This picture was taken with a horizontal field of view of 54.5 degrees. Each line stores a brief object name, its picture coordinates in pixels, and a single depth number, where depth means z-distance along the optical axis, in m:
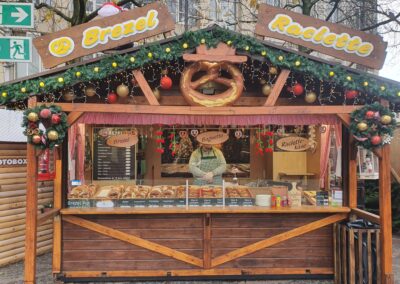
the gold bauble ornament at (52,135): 5.04
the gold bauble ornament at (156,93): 6.04
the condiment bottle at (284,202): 6.58
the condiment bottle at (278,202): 6.52
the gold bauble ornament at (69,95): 5.82
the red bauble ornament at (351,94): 5.62
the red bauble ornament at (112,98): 5.88
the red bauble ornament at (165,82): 5.67
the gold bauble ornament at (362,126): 5.22
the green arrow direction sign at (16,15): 5.85
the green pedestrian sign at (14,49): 5.75
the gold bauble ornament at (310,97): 5.96
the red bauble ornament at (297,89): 5.88
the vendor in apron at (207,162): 7.30
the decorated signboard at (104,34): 5.20
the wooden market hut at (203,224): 5.78
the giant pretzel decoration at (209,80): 5.58
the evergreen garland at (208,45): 5.28
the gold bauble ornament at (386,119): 5.18
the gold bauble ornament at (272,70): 5.73
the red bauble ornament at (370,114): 5.18
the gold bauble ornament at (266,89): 6.08
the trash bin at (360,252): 5.49
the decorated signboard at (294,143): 6.94
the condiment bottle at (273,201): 6.55
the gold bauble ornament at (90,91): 5.88
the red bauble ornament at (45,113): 5.03
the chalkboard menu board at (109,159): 7.48
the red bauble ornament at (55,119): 5.05
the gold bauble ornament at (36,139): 5.00
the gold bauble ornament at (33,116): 5.04
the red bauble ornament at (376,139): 5.18
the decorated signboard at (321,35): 5.40
